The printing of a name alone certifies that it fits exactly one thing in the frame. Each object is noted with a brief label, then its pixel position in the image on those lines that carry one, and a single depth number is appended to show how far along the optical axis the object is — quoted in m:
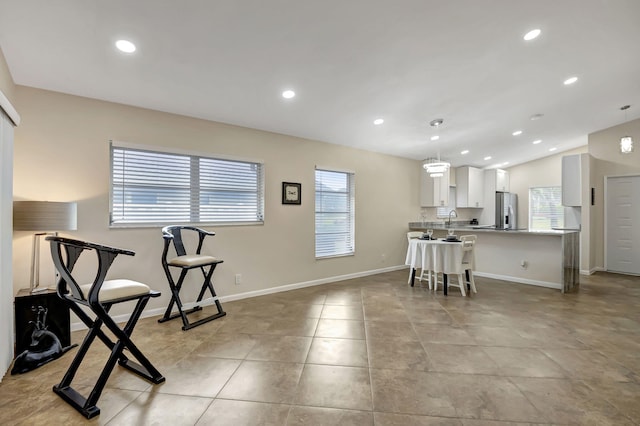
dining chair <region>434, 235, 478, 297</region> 4.44
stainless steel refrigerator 7.96
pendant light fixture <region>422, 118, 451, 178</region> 4.65
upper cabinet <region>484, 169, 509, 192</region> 7.95
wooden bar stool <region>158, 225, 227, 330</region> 3.15
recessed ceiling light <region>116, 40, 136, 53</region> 2.33
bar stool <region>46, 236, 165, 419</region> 1.83
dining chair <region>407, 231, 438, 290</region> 4.71
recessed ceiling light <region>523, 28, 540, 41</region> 2.77
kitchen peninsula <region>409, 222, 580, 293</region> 4.79
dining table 4.41
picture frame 4.61
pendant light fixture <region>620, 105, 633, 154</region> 4.30
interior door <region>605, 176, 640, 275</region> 5.91
